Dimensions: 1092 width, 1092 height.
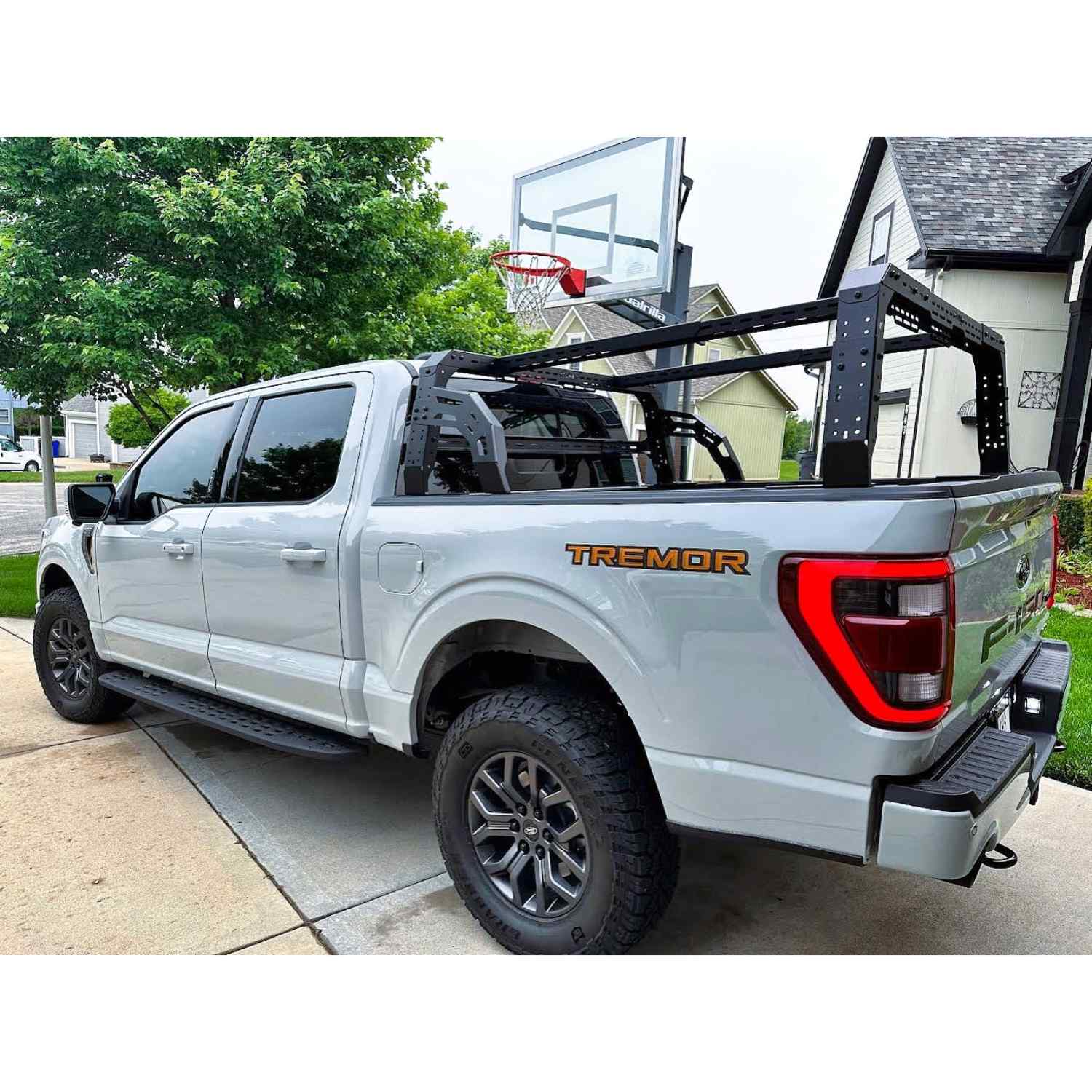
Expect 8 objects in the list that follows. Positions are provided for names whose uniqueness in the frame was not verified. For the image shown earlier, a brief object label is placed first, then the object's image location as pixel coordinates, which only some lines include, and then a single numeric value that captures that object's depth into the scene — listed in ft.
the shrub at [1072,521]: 33.47
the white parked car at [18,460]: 127.03
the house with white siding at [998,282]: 45.98
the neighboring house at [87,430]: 172.14
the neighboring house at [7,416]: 177.68
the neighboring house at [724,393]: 97.09
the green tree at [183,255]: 26.25
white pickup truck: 6.47
